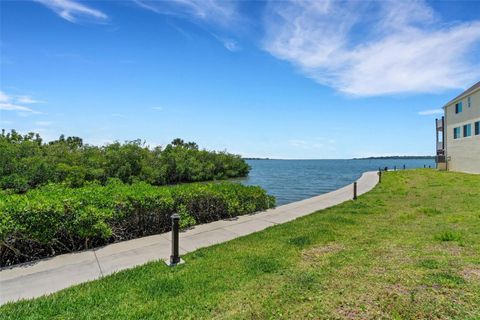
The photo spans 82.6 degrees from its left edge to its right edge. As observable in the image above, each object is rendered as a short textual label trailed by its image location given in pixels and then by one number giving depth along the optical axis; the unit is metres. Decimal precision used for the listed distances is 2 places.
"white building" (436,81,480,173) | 24.75
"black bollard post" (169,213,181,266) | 5.01
